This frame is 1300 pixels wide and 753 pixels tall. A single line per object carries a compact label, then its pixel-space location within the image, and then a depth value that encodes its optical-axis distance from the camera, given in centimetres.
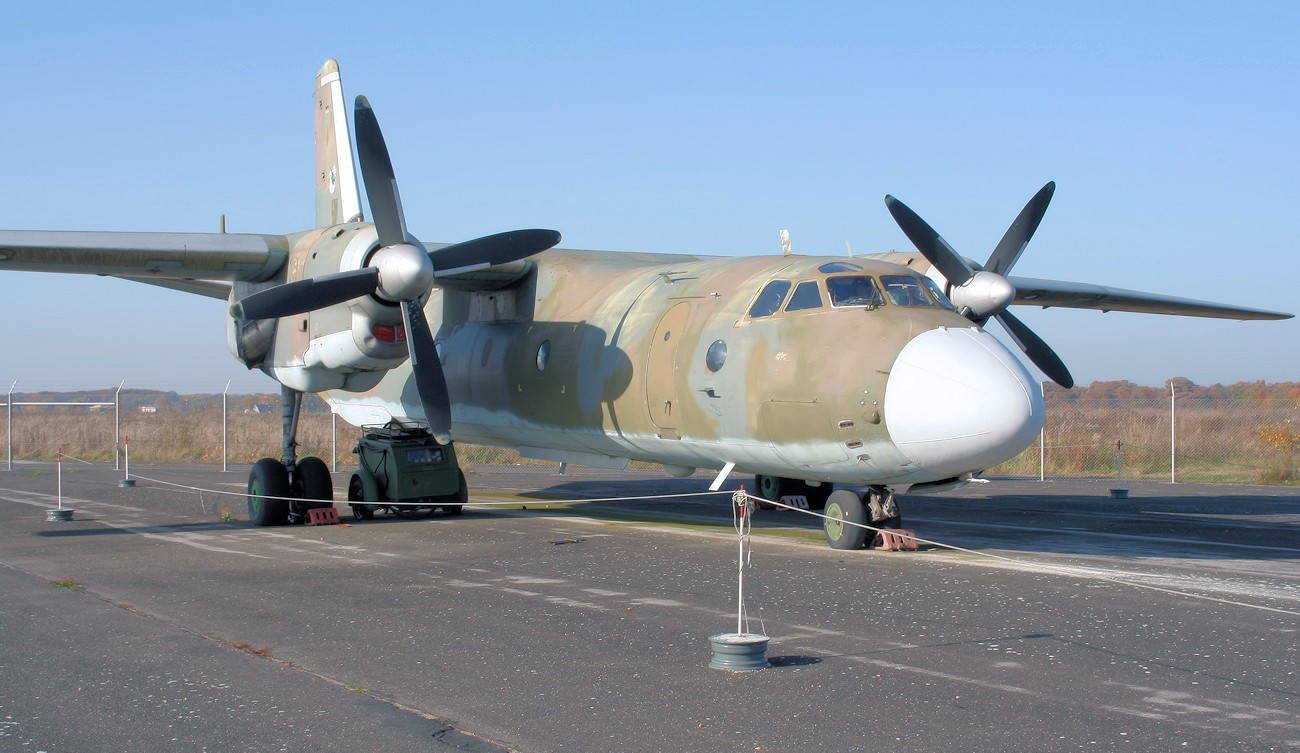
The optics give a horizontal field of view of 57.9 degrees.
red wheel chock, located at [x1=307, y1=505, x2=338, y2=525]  1576
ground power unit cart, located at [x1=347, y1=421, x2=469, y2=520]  1622
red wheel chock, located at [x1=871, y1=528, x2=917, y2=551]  1168
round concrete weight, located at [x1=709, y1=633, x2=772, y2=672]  657
